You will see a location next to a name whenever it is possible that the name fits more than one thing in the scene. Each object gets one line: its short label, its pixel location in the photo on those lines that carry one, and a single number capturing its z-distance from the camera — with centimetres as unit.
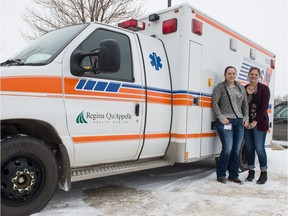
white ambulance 313
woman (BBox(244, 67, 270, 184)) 541
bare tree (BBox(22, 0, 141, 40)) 1398
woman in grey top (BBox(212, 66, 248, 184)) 523
